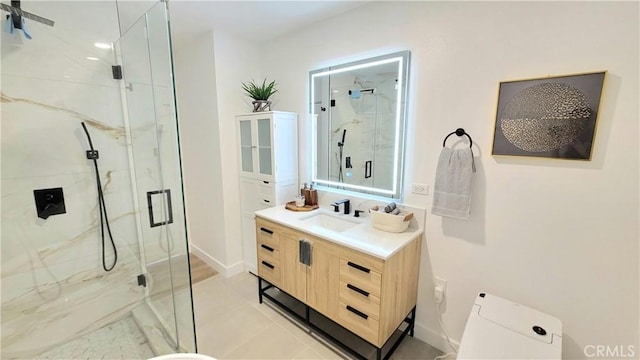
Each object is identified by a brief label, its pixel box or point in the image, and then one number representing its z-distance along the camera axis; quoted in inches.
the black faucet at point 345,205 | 87.7
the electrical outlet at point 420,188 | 71.8
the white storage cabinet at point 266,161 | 97.1
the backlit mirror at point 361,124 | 75.4
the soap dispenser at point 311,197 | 96.9
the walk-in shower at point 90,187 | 62.8
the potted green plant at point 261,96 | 101.5
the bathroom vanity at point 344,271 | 62.1
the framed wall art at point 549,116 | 49.5
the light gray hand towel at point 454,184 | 62.1
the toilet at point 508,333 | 47.6
